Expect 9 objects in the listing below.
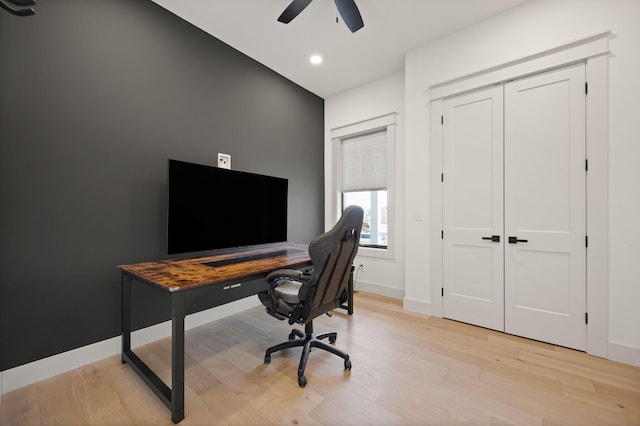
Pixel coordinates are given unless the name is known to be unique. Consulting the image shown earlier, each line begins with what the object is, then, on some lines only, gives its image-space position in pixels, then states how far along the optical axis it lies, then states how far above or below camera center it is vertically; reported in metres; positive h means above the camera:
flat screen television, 2.10 +0.04
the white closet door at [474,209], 2.52 +0.05
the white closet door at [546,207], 2.16 +0.07
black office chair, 1.68 -0.51
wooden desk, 1.43 -0.43
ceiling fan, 1.95 +1.62
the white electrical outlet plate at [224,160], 2.80 +0.58
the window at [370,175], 3.59 +0.59
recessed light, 3.13 +1.93
